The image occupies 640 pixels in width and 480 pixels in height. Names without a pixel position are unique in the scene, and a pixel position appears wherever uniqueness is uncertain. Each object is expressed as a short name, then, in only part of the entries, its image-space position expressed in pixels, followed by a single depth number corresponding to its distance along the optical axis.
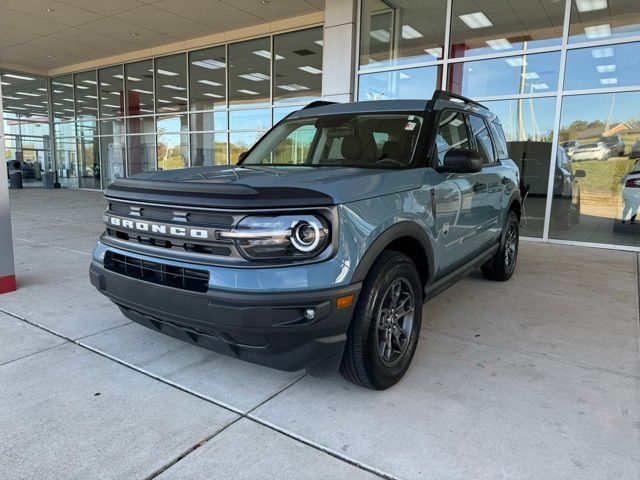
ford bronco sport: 2.13
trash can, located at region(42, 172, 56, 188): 20.70
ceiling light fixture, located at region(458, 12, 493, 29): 8.96
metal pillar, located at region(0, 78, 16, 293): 4.41
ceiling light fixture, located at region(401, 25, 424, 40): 9.55
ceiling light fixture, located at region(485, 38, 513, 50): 8.79
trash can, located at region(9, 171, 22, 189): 19.99
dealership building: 7.91
